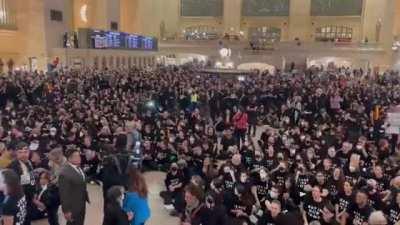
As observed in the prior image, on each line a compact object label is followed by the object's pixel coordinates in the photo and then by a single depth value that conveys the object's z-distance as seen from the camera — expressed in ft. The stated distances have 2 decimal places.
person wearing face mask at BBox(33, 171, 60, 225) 20.20
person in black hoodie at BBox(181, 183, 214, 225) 16.53
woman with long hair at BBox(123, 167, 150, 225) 16.76
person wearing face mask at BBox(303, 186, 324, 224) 19.24
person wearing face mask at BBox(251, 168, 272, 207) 23.34
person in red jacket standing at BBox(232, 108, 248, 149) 40.96
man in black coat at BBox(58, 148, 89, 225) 17.35
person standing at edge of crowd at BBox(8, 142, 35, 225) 19.17
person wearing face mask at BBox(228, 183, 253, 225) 19.99
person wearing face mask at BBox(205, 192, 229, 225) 16.90
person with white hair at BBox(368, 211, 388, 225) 14.92
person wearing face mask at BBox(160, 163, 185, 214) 25.64
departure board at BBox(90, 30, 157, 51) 88.89
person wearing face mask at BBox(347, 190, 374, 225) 18.56
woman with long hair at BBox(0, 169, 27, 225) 14.71
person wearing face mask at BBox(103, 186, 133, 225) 15.70
